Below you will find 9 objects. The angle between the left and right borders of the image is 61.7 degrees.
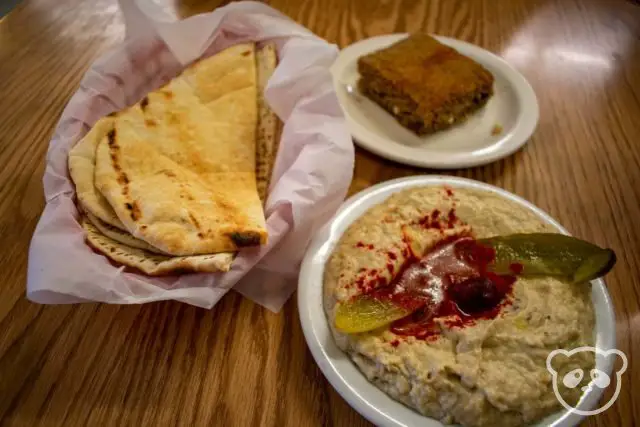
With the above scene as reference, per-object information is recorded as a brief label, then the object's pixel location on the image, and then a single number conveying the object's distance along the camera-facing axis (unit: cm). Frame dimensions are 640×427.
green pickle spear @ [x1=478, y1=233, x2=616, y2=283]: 31
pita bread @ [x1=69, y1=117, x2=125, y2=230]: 34
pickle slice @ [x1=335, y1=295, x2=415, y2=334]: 28
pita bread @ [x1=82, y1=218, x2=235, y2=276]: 31
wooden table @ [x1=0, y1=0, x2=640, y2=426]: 30
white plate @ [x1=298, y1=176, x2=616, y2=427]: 27
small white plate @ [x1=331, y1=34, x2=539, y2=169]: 43
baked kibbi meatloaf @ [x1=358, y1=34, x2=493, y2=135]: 46
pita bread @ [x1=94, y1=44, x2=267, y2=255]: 33
